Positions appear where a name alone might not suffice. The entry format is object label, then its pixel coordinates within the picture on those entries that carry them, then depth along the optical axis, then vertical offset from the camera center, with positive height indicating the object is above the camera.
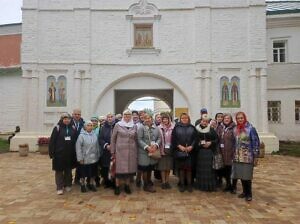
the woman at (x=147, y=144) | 4.69 -0.49
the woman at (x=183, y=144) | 4.70 -0.49
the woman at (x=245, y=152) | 4.30 -0.62
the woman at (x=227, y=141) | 4.67 -0.42
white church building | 9.61 +2.89
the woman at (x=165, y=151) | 4.82 -0.65
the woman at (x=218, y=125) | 4.92 -0.09
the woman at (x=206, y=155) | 4.72 -0.72
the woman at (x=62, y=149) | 4.70 -0.60
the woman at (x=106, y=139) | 4.86 -0.40
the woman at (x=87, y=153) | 4.73 -0.69
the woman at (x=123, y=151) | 4.58 -0.62
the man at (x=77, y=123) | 4.94 -0.05
